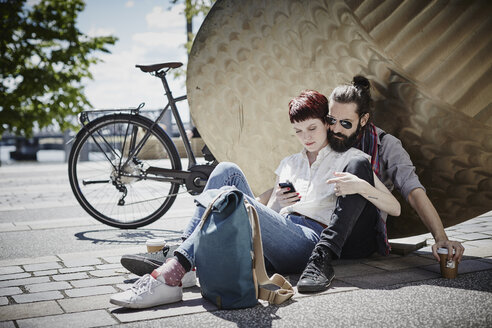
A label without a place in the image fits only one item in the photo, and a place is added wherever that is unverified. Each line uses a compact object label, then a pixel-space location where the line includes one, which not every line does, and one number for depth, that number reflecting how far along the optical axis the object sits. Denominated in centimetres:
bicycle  471
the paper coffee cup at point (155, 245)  321
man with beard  280
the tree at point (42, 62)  1530
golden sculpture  296
